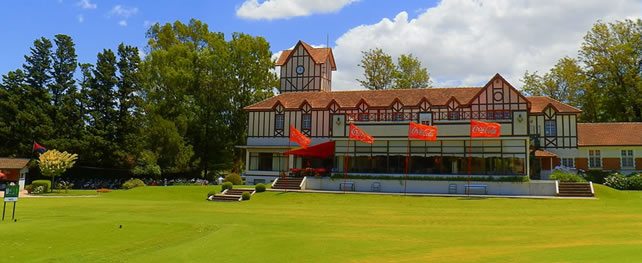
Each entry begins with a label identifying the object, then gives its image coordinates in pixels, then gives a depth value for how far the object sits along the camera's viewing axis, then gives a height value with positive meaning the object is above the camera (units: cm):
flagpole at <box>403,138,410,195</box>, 3272 +16
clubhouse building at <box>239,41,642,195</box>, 3425 +329
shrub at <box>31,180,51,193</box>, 3878 -112
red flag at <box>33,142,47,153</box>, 4219 +162
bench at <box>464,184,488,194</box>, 3144 -53
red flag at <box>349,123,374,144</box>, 3369 +255
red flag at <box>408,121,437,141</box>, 3269 +275
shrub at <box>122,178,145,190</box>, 4109 -103
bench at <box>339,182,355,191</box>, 3406 -68
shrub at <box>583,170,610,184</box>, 3784 +34
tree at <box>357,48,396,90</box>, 5650 +1115
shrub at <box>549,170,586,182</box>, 3139 +18
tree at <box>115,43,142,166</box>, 4856 +635
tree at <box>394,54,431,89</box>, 5628 +1090
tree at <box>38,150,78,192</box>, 3962 +49
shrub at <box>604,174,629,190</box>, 3262 -4
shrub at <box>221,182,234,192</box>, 3338 -83
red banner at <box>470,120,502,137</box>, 3186 +293
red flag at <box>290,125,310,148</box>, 3488 +236
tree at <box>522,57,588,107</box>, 4997 +925
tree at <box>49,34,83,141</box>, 4706 +692
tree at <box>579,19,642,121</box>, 4762 +1032
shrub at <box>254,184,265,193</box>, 3262 -89
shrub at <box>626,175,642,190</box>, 3219 -4
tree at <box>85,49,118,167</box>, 4738 +574
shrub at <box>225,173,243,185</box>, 3978 -46
